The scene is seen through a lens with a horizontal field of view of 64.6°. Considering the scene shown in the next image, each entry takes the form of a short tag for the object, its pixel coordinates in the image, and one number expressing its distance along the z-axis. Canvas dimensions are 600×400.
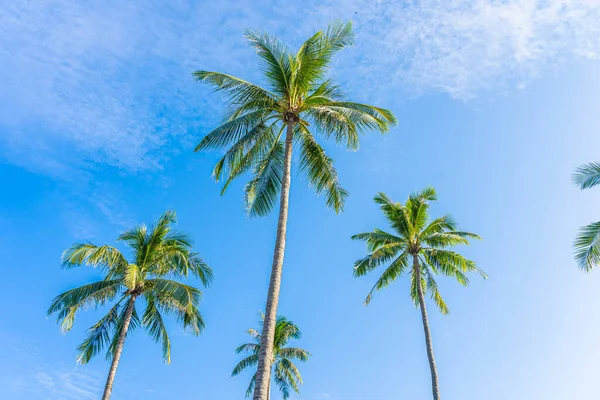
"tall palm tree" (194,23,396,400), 15.17
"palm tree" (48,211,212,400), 18.11
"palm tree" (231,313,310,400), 30.16
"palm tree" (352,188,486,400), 21.67
